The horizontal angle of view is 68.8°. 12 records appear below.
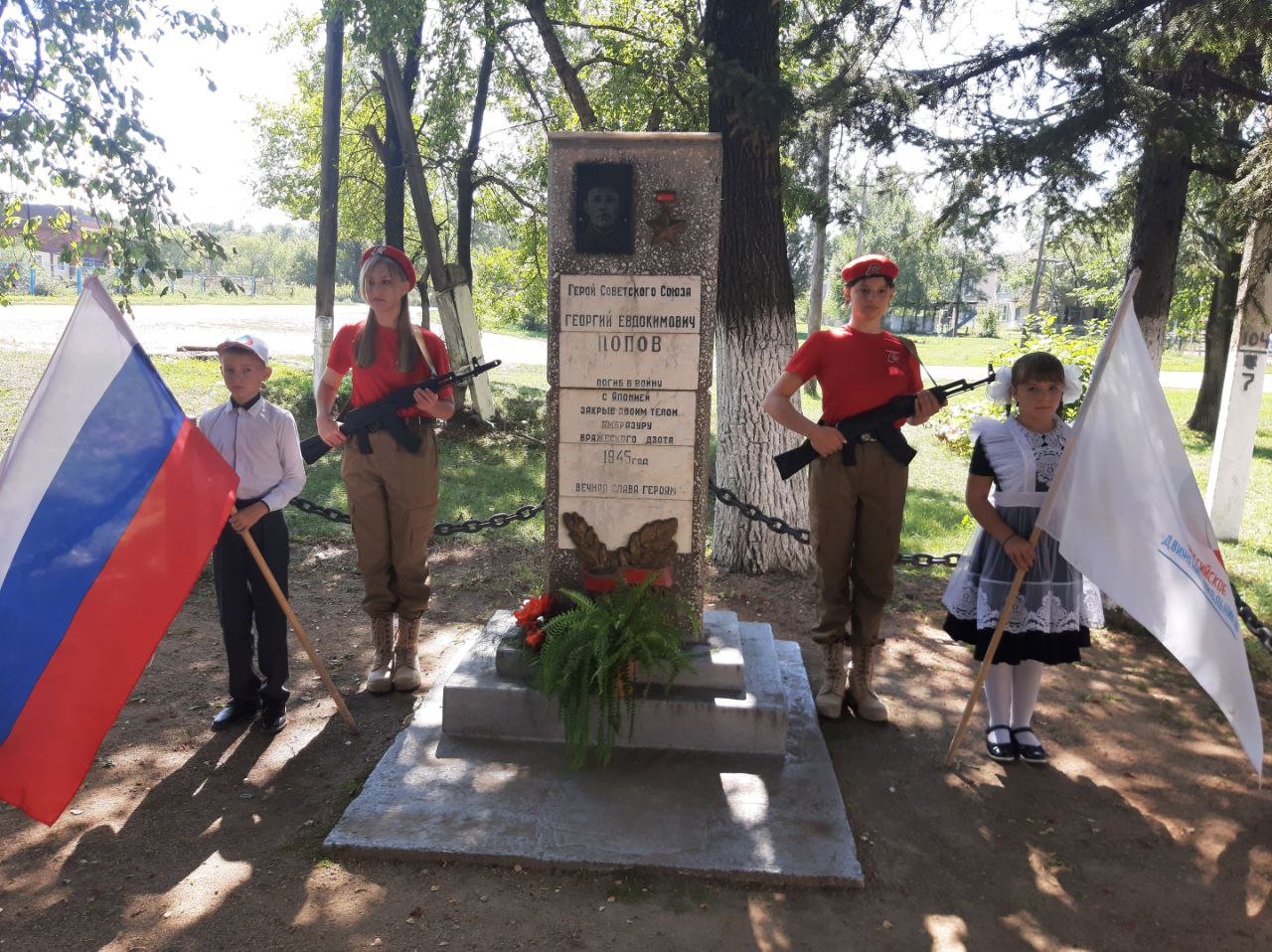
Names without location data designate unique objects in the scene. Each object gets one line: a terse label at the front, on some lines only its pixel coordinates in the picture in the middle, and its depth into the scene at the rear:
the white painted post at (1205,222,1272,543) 7.38
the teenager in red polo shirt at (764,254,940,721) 4.02
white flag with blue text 3.16
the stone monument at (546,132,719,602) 3.94
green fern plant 3.75
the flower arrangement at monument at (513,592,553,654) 4.06
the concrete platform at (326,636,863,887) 3.24
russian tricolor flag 2.84
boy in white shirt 3.96
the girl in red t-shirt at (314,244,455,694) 4.28
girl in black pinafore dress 3.78
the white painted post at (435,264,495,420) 12.66
